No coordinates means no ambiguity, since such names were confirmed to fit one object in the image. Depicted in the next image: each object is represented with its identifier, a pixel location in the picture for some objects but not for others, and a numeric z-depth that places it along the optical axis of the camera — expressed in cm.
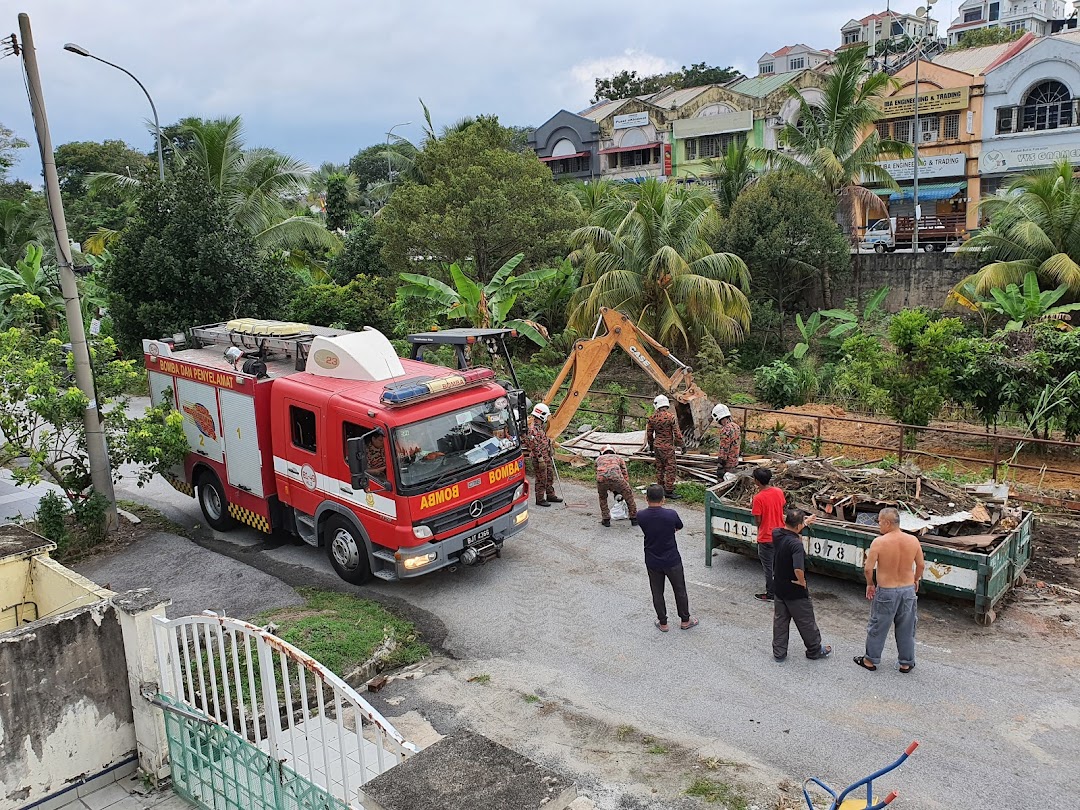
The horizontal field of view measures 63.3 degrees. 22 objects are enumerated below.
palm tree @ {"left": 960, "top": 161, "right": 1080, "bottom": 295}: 2152
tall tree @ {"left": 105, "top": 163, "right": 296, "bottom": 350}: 1864
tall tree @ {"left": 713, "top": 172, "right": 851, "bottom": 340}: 2536
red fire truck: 966
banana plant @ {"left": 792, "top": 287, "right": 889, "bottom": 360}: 2480
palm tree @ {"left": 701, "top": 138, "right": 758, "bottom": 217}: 2831
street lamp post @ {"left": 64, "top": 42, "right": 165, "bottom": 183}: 2056
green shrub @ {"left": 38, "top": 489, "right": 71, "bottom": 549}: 1162
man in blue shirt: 870
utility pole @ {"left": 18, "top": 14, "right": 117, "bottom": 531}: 1092
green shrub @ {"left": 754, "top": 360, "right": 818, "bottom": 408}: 1956
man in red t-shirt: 930
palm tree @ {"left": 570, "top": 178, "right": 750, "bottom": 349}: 2116
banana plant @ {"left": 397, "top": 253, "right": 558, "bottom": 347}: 1966
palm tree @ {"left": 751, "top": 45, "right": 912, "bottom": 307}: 2723
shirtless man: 775
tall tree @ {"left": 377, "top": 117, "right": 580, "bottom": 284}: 2214
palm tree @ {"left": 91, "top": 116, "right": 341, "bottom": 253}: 2355
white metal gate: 484
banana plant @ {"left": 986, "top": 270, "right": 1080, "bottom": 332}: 1920
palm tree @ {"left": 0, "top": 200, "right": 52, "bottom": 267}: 3369
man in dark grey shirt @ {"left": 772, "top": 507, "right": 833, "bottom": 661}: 795
